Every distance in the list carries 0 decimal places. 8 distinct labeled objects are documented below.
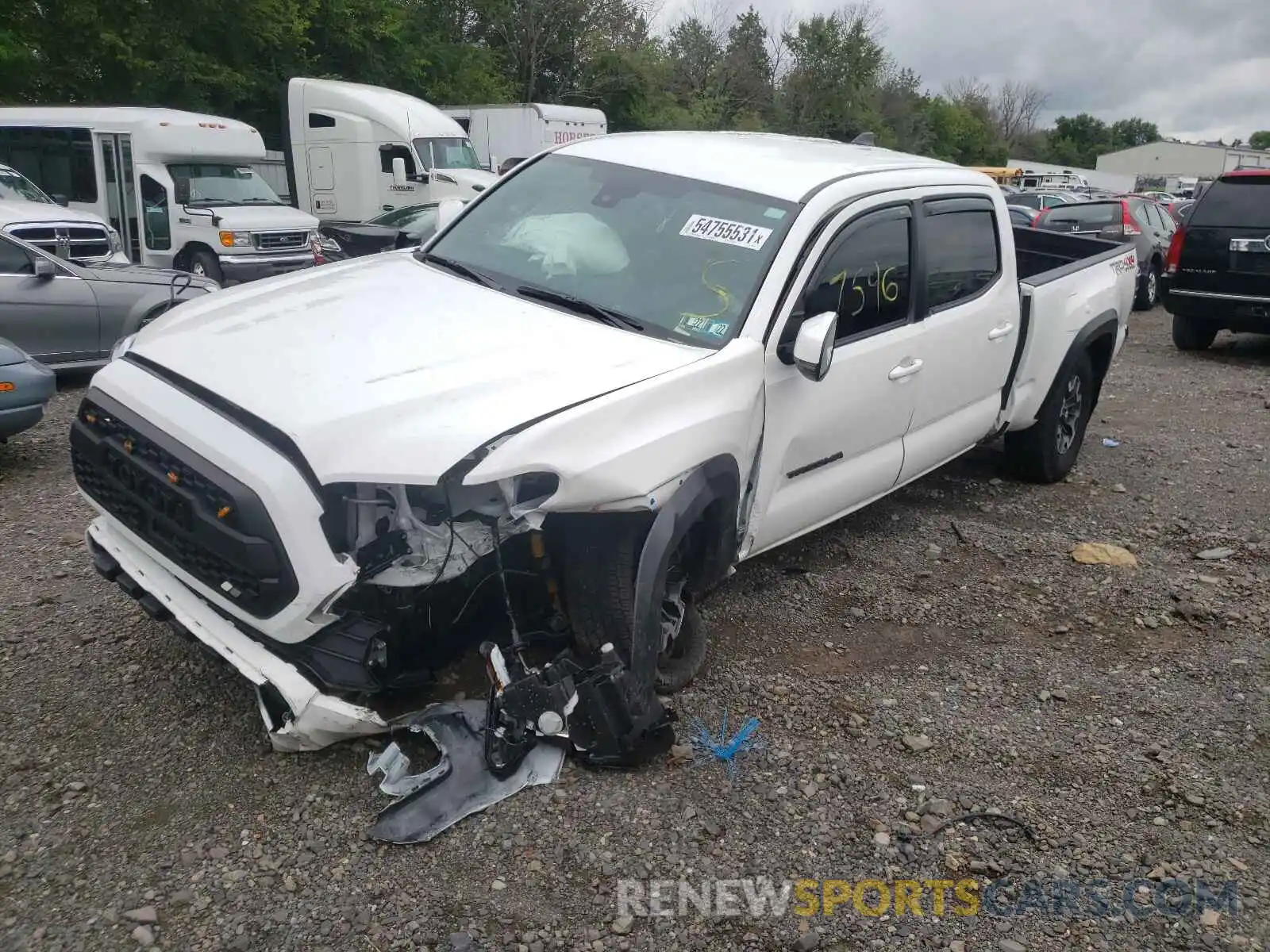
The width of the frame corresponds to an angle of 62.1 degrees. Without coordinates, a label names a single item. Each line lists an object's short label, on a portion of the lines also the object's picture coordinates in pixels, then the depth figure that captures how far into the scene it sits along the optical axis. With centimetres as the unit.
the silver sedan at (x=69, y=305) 755
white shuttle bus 1380
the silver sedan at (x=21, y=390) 572
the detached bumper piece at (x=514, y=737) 305
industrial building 8638
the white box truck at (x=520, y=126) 2258
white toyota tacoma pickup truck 287
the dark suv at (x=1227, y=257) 1008
